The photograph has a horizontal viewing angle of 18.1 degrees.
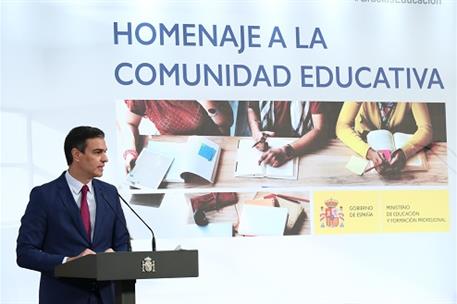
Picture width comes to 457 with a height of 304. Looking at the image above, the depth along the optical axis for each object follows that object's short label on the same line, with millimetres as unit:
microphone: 5176
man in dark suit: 5429
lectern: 4725
